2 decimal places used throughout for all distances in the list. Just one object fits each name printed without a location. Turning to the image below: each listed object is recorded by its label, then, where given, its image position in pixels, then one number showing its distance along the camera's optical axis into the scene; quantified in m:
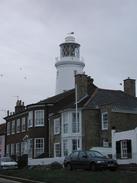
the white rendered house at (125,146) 38.03
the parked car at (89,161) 30.50
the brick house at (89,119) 49.06
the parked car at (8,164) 41.94
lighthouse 71.44
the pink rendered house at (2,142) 72.94
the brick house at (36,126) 58.38
